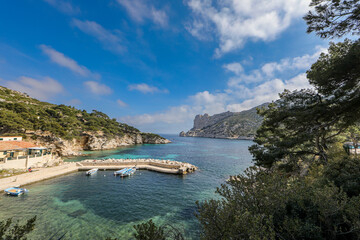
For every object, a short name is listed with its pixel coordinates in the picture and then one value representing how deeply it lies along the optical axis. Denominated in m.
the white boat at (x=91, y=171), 23.07
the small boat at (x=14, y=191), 14.26
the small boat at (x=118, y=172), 22.96
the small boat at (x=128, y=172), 22.43
